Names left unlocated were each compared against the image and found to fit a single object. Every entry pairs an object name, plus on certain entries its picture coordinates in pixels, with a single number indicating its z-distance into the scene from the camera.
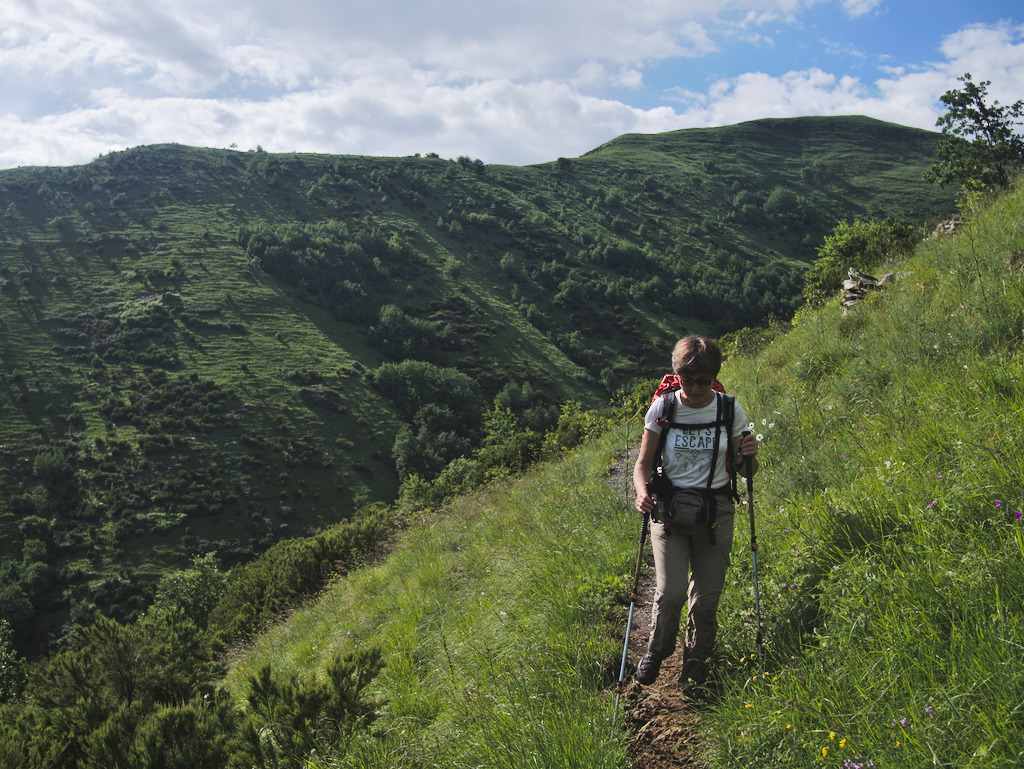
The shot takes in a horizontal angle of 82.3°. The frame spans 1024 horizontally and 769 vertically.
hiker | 3.18
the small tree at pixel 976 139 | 26.14
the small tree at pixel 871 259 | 11.01
